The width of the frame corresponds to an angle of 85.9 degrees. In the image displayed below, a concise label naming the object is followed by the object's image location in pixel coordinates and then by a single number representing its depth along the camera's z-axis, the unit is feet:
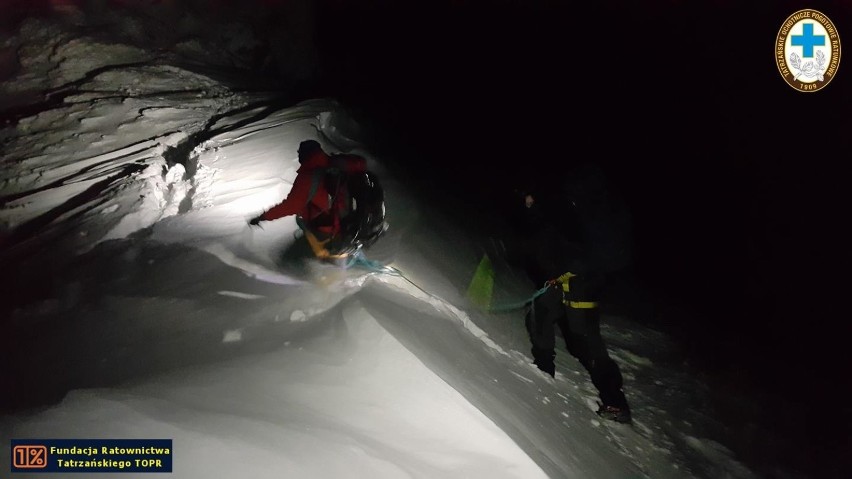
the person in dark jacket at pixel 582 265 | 10.59
